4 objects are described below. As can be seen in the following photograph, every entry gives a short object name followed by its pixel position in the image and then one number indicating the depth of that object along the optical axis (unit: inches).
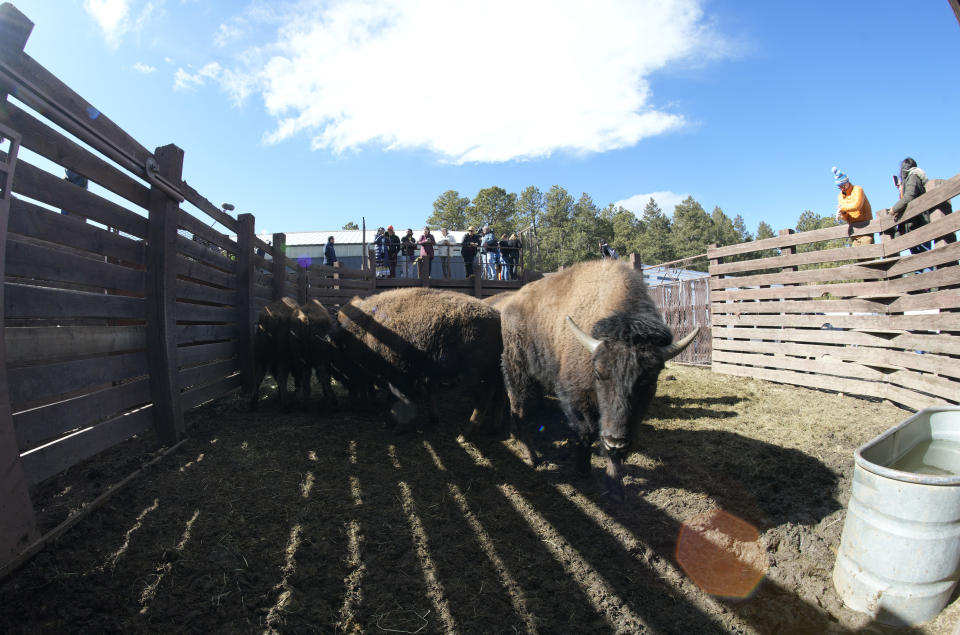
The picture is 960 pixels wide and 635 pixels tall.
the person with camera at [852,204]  271.9
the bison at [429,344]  213.8
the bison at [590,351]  130.6
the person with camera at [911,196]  227.5
